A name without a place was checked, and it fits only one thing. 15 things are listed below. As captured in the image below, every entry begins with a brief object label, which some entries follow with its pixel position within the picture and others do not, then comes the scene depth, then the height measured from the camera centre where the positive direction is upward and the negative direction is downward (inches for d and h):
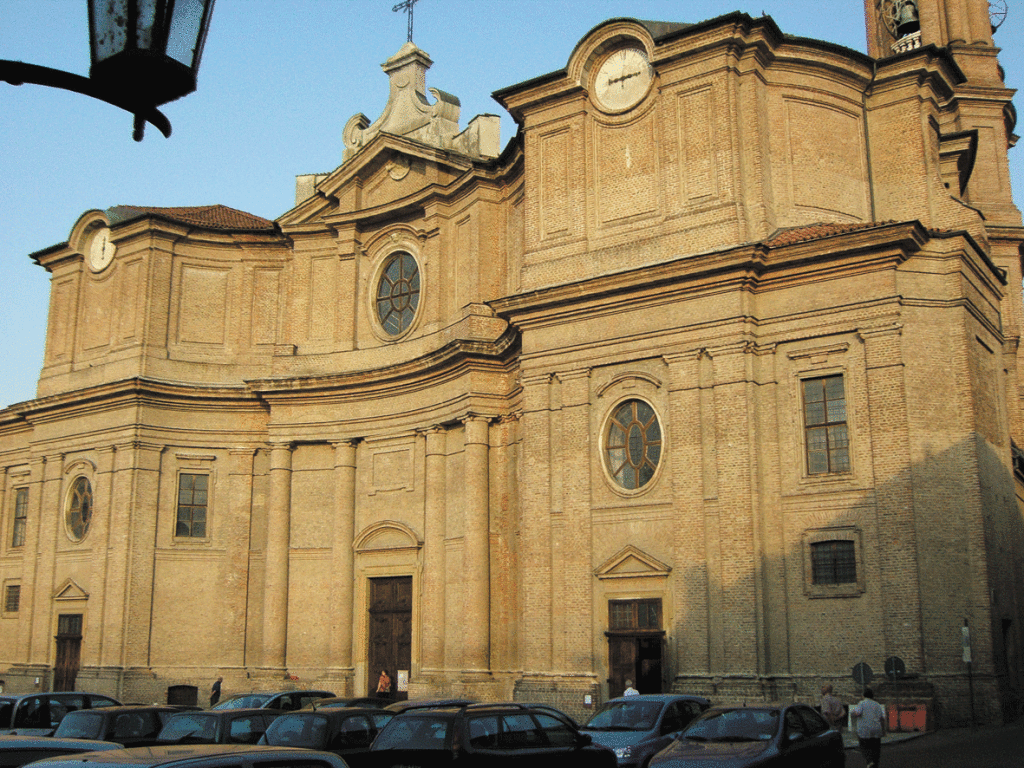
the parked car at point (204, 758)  230.4 -30.3
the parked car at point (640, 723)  580.1 -58.9
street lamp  162.4 +82.3
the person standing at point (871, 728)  616.4 -62.4
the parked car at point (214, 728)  578.6 -59.9
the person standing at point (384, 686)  1154.0 -72.9
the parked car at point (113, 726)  629.6 -63.3
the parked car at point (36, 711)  705.0 -61.4
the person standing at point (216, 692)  1198.1 -82.9
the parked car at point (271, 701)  768.9 -60.3
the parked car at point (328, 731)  559.5 -59.1
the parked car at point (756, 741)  488.8 -58.4
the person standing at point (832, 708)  742.5 -62.1
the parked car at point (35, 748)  374.6 -45.5
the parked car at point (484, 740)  479.2 -55.4
